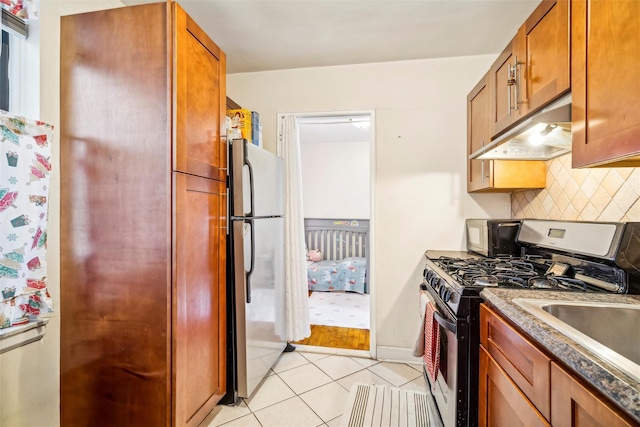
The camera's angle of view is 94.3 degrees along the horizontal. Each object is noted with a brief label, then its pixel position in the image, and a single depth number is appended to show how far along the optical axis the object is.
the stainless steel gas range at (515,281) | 1.16
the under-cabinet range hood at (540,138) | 1.17
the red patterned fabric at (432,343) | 1.52
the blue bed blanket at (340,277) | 4.22
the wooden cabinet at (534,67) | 1.13
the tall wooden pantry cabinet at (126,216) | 1.32
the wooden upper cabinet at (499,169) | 1.91
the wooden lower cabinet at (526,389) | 0.65
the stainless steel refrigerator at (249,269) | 1.80
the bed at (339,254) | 4.23
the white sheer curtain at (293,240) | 2.57
